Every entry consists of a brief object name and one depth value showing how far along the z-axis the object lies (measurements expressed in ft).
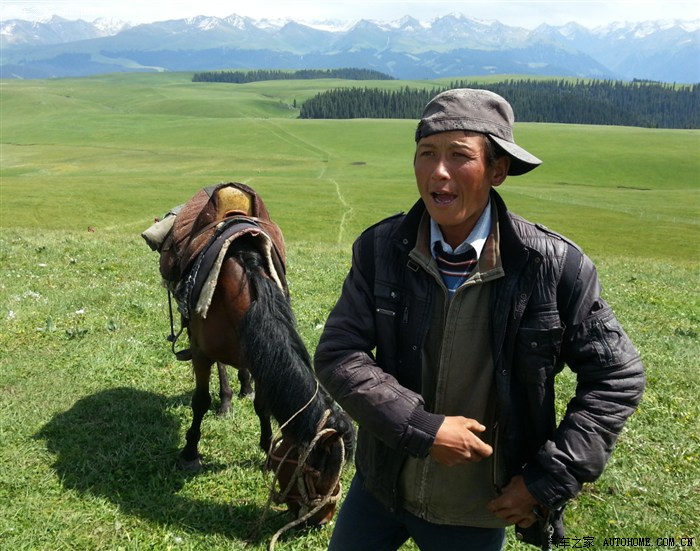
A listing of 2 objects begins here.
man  7.74
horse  13.71
